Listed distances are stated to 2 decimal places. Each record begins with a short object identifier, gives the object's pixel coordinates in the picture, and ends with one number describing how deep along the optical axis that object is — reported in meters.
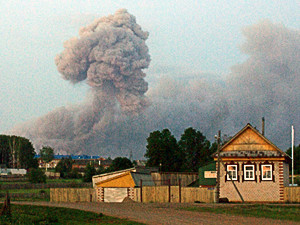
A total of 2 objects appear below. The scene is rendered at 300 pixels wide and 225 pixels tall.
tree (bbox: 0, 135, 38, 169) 179.96
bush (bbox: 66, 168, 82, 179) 150.36
